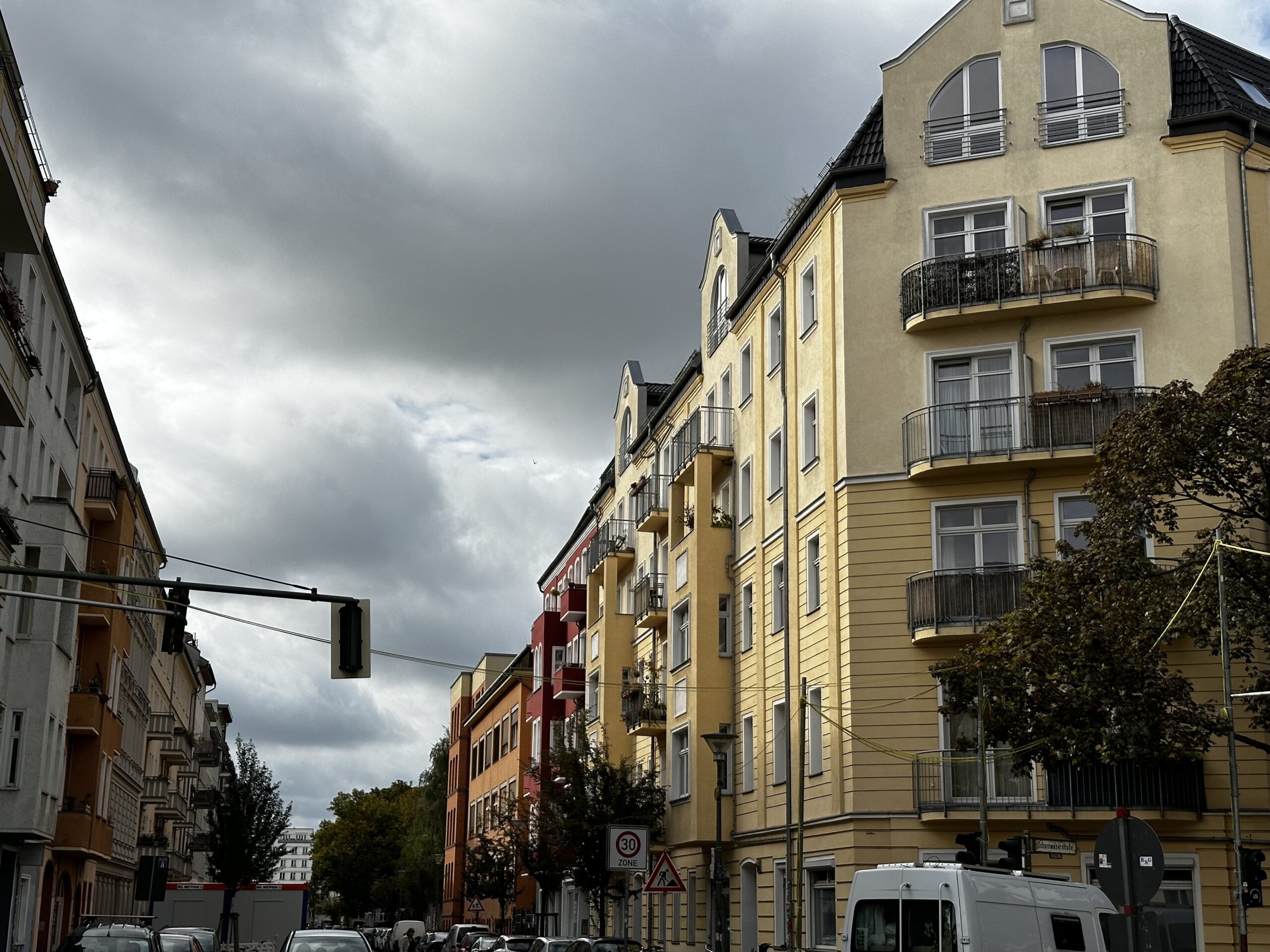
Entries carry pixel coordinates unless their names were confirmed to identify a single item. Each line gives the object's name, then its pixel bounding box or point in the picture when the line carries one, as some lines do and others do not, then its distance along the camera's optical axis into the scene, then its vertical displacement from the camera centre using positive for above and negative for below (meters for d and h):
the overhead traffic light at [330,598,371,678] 19.72 +2.59
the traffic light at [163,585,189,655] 19.34 +2.72
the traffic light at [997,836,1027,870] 19.64 +0.00
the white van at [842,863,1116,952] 17.30 -0.63
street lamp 28.11 +1.46
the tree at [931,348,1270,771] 24.66 +3.97
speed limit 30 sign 24.44 +0.05
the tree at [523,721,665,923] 42.69 +1.06
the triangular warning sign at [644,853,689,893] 24.50 -0.42
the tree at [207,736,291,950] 78.25 +0.96
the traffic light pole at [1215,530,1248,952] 21.20 +1.31
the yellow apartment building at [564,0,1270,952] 29.38 +9.55
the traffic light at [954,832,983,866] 18.44 +0.08
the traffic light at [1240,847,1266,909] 21.67 -0.20
